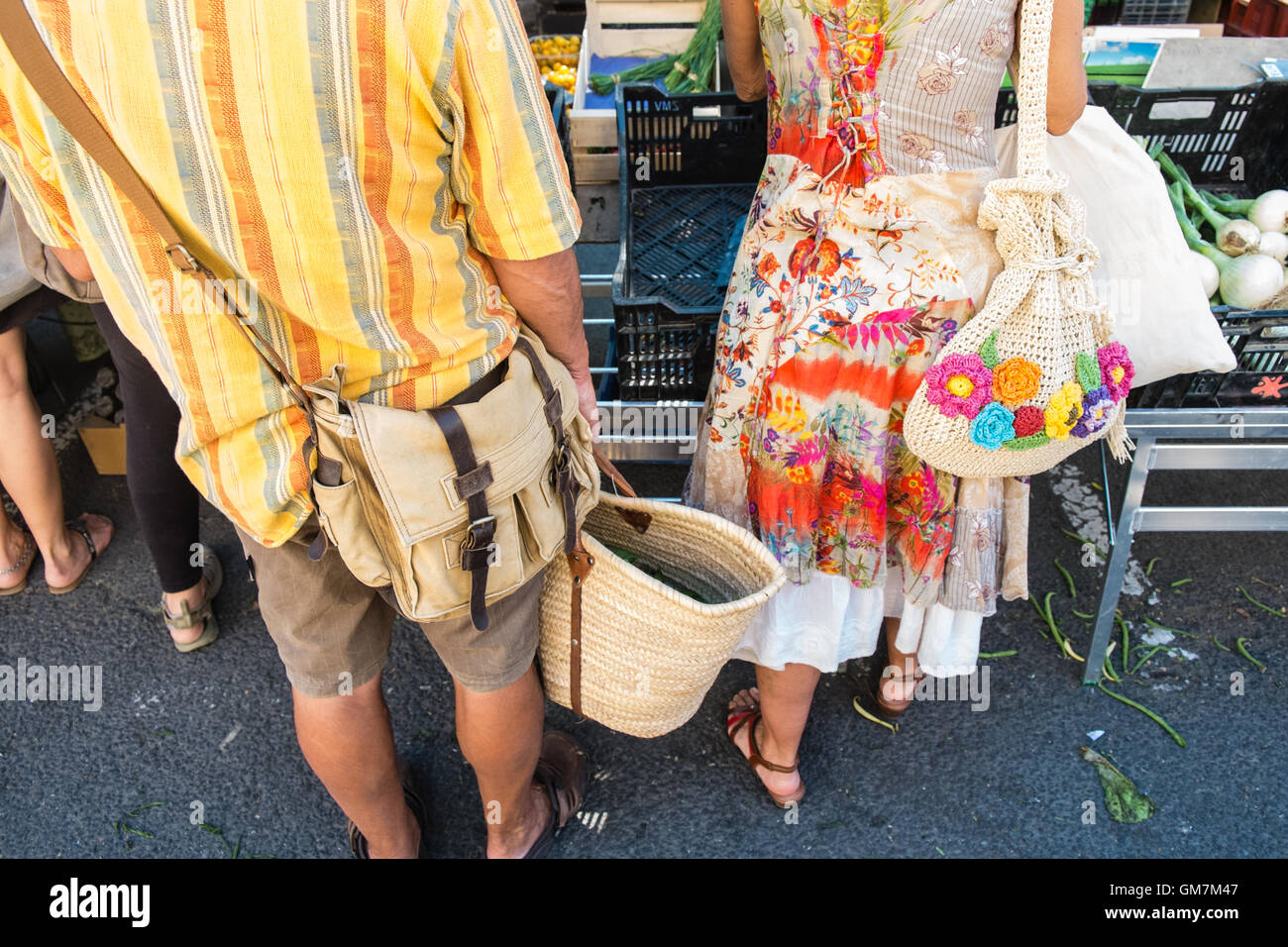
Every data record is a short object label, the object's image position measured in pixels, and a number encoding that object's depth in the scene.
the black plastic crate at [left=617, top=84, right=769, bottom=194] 2.27
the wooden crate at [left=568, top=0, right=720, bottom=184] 2.97
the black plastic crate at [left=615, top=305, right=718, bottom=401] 1.95
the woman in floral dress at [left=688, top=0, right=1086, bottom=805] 1.44
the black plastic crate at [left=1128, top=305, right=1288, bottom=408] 1.96
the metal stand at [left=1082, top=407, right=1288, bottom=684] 2.05
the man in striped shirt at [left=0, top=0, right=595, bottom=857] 0.95
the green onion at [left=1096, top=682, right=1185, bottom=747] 2.30
